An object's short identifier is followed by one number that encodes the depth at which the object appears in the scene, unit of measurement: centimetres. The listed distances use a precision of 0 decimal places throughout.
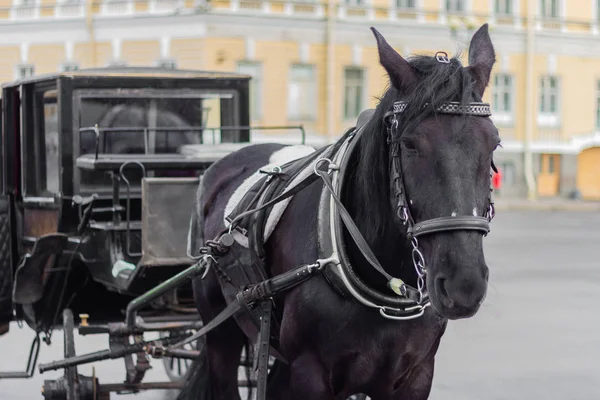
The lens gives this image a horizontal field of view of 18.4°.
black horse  621
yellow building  5326
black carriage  1100
